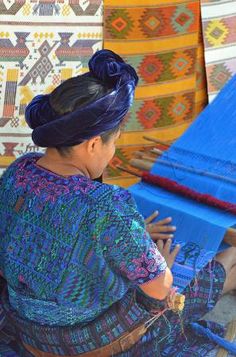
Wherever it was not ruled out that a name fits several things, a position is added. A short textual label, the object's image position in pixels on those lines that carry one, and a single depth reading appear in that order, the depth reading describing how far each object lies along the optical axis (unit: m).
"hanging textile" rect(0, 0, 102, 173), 3.65
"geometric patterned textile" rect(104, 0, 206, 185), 3.66
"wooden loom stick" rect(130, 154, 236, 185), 2.44
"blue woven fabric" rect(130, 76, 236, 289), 2.15
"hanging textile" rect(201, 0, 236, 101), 3.80
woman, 1.74
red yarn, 2.29
